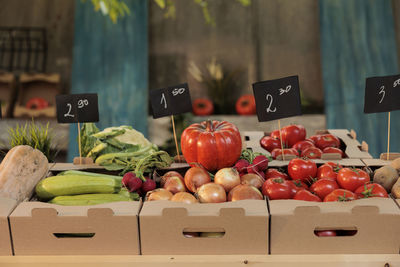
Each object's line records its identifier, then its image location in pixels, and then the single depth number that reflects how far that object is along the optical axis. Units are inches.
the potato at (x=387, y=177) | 63.2
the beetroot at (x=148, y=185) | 65.1
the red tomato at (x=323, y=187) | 61.6
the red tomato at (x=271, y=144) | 89.8
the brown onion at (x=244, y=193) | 58.4
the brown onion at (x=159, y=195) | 60.0
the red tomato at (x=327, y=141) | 88.1
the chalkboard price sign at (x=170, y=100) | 73.8
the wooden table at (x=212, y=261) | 52.8
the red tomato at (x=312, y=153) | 81.1
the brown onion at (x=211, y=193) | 58.7
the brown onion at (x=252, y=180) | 64.1
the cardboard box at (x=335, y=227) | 52.7
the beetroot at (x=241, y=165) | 69.5
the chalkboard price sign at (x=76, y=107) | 72.9
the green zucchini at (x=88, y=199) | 60.5
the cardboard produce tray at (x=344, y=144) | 79.4
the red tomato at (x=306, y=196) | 58.8
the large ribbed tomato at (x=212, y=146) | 69.2
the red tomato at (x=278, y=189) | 60.2
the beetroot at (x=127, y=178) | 65.0
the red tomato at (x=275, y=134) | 92.9
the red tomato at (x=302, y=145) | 86.4
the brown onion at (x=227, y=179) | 62.5
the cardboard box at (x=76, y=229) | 53.9
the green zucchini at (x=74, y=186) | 62.8
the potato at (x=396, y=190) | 58.9
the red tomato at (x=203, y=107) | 166.4
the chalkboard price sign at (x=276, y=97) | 70.4
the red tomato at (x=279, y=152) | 81.0
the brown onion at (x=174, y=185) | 63.6
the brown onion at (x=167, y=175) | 67.1
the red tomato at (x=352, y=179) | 61.5
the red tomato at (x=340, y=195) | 57.0
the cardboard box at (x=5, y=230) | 54.6
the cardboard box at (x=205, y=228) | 53.0
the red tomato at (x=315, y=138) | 90.5
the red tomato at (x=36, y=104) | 169.9
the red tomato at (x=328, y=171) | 65.8
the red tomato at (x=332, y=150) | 81.7
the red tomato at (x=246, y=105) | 164.6
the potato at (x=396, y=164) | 68.3
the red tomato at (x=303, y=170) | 67.3
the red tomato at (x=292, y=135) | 92.2
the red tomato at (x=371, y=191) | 58.5
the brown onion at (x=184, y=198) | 57.8
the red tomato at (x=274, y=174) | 68.4
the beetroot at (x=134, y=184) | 64.2
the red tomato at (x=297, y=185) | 61.6
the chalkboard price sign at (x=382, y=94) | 70.2
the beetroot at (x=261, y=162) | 69.2
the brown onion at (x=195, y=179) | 63.3
